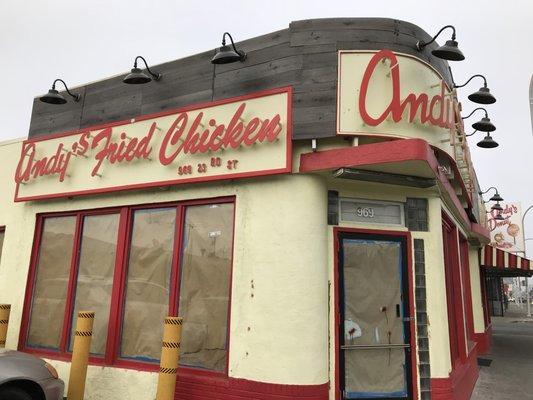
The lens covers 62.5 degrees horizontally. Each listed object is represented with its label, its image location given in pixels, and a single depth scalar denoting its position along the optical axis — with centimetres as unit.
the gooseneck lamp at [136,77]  673
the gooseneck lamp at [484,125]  815
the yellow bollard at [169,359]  544
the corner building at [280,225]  575
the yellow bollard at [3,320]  725
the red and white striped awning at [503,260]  1349
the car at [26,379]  489
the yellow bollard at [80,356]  612
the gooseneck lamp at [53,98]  759
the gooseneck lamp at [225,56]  605
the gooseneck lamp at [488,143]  920
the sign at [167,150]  617
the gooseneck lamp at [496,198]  1660
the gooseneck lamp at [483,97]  717
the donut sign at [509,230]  2864
